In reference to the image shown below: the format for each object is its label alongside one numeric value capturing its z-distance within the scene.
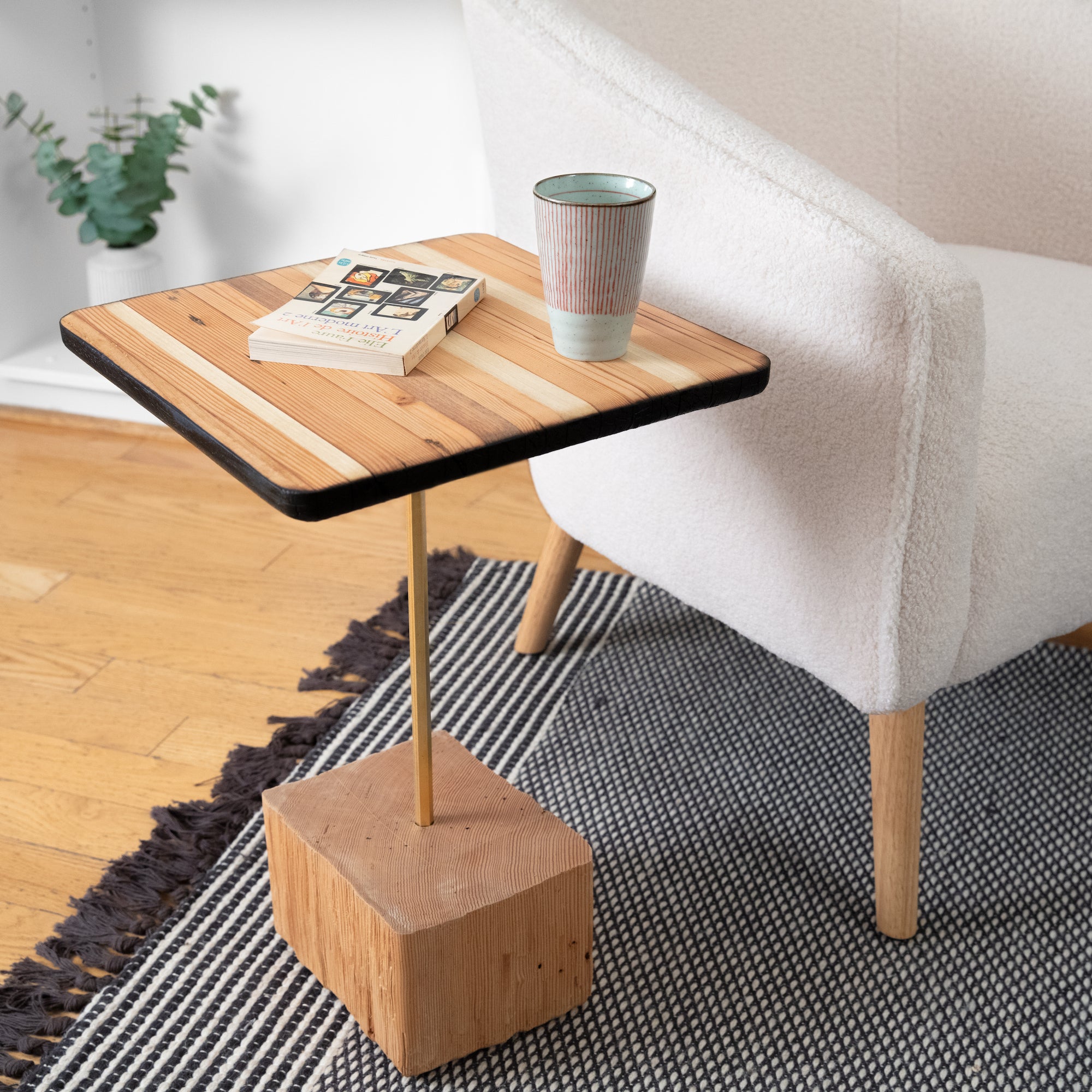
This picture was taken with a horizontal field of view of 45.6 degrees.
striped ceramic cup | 0.77
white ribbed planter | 1.87
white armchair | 0.85
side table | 0.72
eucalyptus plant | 1.83
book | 0.81
